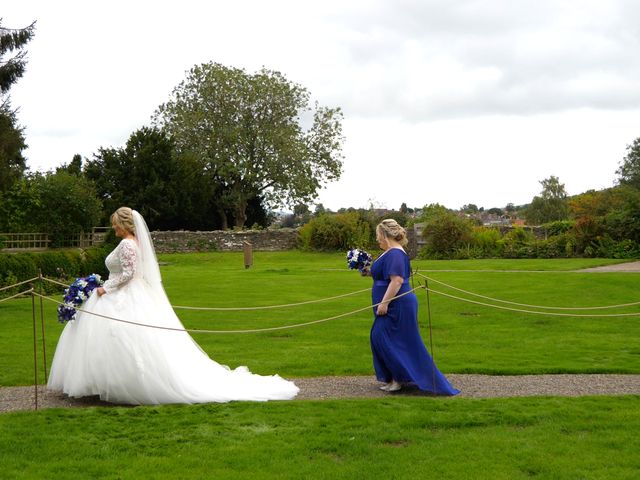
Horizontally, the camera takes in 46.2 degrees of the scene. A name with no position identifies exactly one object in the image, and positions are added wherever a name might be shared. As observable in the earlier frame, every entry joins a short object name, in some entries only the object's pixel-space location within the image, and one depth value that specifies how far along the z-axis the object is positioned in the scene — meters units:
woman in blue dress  8.63
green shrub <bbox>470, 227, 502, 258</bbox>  34.88
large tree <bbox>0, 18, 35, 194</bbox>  26.31
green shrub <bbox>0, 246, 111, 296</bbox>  22.50
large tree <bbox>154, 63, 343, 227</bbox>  56.25
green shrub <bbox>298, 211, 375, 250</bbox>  39.09
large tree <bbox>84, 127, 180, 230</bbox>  50.66
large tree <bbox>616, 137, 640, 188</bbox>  71.38
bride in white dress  8.02
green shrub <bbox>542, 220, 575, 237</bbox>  35.56
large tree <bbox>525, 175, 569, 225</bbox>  76.00
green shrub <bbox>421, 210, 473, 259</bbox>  35.31
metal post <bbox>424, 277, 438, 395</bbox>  8.55
